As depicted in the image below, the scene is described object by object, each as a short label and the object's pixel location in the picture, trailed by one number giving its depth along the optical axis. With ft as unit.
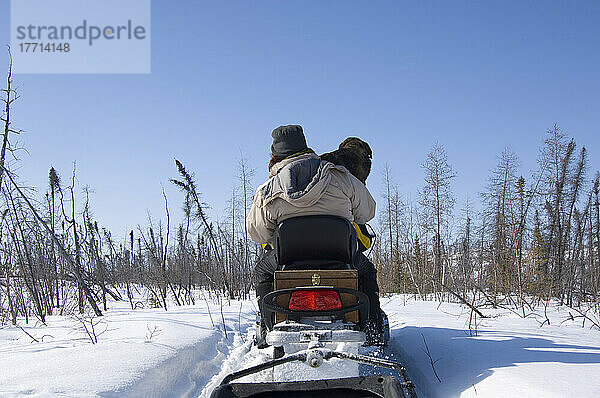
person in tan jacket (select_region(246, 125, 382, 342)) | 12.46
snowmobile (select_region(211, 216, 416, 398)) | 7.91
